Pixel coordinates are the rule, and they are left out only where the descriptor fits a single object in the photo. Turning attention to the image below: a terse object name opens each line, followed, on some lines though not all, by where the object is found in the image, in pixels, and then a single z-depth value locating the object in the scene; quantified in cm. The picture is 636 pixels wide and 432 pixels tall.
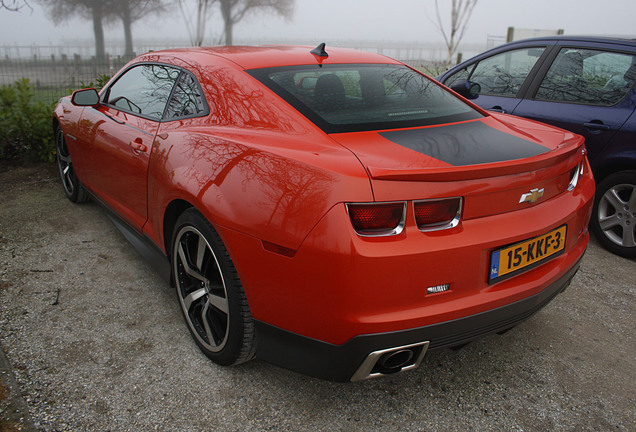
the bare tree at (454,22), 1737
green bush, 552
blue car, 357
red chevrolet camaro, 166
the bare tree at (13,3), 631
